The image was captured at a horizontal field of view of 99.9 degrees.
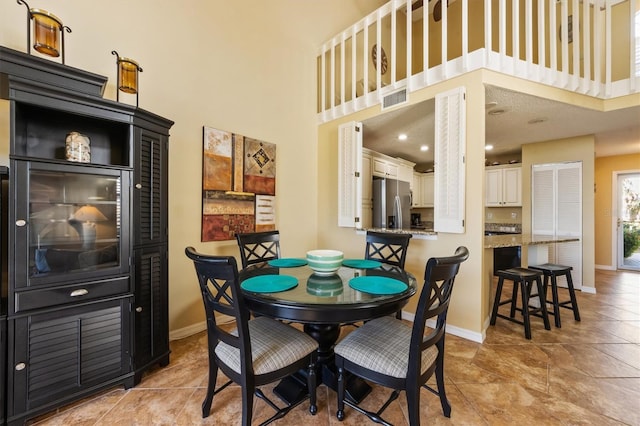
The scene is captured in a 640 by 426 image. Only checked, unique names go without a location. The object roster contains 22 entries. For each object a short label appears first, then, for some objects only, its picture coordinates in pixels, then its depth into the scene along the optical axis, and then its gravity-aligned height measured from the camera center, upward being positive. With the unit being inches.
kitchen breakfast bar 106.4 -18.1
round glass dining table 52.7 -17.7
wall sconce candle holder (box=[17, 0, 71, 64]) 60.4 +41.7
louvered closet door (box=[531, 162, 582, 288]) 166.1 +3.0
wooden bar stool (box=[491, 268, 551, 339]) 102.0 -32.5
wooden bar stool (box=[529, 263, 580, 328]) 112.0 -30.2
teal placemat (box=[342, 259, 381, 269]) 85.3 -16.8
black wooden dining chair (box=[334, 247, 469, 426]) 49.7 -28.7
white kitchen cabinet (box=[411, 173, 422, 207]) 254.2 +20.3
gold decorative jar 67.7 +16.5
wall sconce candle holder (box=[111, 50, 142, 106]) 74.9 +38.9
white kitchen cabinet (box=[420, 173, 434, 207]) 248.2 +22.4
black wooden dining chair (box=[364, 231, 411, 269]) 94.9 -11.0
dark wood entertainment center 57.8 -7.8
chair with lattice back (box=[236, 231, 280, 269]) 98.6 -12.0
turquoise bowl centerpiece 72.4 -13.4
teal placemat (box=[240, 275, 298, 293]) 60.4 -17.1
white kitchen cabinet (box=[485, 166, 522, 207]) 206.8 +21.0
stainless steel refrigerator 160.1 +4.7
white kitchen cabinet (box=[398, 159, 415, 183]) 204.2 +33.1
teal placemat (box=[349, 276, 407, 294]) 59.7 -17.1
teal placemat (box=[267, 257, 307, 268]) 87.2 -17.0
